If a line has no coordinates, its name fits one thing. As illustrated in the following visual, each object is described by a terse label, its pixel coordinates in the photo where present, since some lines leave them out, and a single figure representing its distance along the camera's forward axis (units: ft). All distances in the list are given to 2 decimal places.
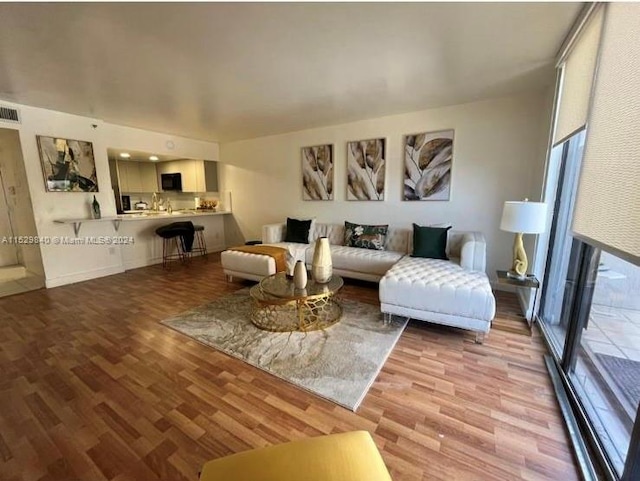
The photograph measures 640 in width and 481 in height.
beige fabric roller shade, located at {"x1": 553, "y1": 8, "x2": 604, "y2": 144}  5.62
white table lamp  7.46
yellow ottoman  2.77
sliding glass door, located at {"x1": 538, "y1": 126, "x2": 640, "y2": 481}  4.56
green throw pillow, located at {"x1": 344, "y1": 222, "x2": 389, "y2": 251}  13.25
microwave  20.15
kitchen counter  14.80
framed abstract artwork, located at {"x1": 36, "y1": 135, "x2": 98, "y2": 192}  12.31
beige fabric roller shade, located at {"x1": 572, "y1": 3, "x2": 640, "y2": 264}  3.81
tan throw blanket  12.10
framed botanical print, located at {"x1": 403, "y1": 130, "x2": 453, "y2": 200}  12.48
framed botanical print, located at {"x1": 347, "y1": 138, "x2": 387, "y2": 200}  14.08
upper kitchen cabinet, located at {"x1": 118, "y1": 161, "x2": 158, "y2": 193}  19.16
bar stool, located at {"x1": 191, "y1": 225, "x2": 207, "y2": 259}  19.57
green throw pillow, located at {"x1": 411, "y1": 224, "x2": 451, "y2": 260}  11.19
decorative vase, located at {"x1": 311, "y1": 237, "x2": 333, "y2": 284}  9.11
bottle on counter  13.74
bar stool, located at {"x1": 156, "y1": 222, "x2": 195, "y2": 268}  15.96
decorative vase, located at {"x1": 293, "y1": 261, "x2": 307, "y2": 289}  8.68
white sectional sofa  7.64
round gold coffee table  8.22
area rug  6.15
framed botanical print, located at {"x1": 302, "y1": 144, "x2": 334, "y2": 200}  15.67
